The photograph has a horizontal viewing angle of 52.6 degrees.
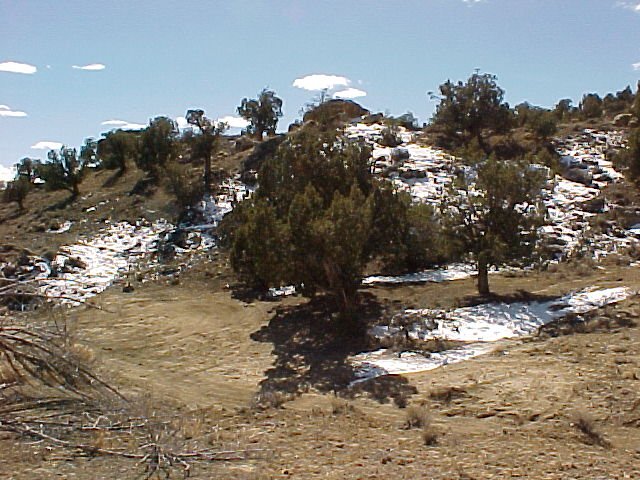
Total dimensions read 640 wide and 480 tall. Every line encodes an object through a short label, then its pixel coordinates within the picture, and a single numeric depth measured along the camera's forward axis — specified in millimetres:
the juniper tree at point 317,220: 16016
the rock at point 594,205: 29172
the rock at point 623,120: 43438
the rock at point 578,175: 33438
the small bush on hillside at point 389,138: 40219
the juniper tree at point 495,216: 18734
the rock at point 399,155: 36344
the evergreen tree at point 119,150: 42281
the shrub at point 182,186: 32625
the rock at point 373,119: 47656
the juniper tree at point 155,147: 37812
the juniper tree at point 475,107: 39219
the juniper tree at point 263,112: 46719
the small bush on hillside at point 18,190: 38406
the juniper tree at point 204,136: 36453
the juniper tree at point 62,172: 37688
